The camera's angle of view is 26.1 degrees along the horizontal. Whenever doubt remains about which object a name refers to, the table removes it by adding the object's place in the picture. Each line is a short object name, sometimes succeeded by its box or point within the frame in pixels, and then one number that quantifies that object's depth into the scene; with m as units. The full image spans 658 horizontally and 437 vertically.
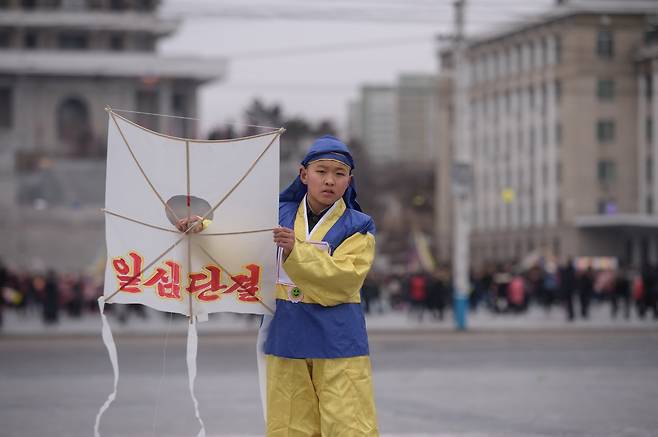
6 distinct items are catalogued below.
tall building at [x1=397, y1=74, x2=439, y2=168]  140.79
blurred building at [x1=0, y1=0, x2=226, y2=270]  90.94
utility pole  30.78
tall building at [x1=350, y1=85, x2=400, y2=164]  189.15
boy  6.41
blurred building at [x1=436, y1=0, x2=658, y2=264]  85.69
